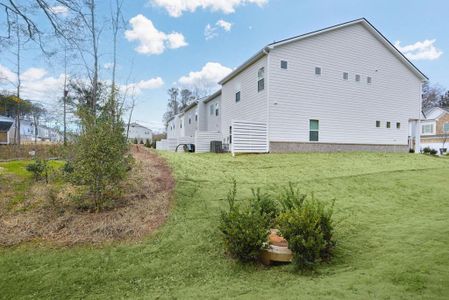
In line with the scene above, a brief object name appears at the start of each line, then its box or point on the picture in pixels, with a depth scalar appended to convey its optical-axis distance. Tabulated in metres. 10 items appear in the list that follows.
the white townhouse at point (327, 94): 14.30
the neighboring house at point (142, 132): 59.26
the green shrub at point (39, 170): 8.38
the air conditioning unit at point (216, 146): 17.59
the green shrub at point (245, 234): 4.21
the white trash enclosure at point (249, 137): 13.32
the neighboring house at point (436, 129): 32.38
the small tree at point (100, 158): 5.89
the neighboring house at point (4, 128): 22.72
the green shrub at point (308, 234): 3.93
